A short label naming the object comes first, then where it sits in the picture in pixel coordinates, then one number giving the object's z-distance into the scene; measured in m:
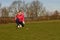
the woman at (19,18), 20.92
